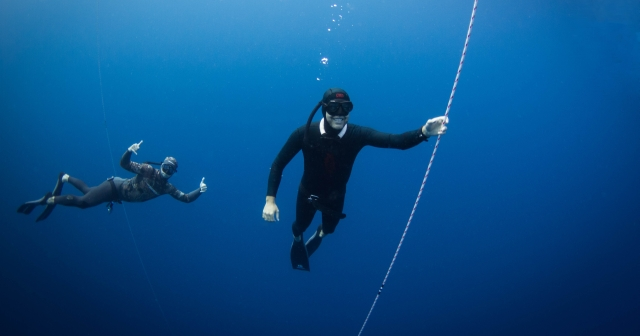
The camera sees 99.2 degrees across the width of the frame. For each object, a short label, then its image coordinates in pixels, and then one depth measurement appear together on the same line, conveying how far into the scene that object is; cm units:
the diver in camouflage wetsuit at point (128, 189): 495
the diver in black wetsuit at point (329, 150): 233
